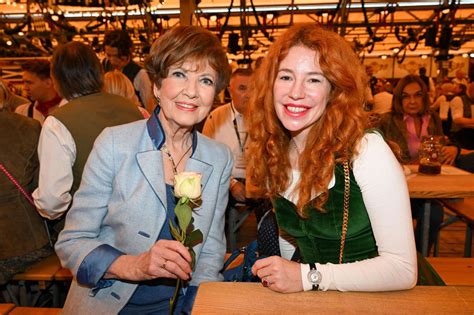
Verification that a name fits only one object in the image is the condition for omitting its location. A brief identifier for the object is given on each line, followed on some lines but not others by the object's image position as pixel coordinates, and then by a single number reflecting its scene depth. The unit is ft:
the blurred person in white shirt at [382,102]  21.68
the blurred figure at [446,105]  25.63
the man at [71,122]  7.57
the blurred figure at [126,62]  14.84
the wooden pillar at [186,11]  18.43
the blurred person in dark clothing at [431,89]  35.04
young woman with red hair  4.05
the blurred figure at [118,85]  11.64
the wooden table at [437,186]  9.01
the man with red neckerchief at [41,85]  13.41
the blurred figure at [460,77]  35.08
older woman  4.84
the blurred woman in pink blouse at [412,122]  12.65
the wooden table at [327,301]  3.67
